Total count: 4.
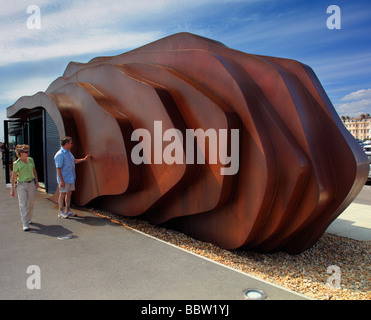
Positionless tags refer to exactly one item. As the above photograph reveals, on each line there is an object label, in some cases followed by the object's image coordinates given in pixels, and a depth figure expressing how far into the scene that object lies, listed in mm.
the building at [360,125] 124312
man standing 6564
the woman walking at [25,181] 5852
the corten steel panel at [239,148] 4793
